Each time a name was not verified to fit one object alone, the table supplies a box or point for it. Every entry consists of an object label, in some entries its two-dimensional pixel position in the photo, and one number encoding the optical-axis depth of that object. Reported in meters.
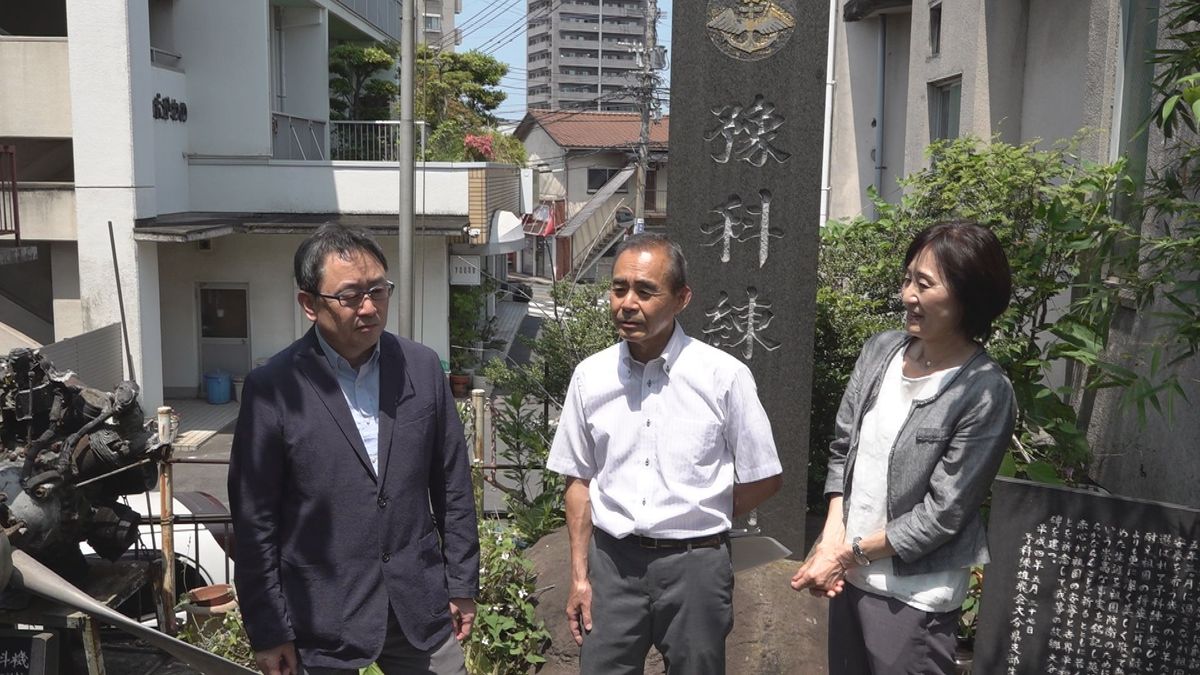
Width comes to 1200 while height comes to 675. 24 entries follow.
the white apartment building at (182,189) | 15.93
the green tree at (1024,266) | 4.93
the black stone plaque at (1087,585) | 3.47
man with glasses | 3.08
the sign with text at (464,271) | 20.11
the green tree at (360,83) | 26.38
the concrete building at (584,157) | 42.12
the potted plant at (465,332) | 20.73
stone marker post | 6.12
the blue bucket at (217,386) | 19.23
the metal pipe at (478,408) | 6.45
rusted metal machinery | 4.07
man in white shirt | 3.31
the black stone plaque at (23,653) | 3.51
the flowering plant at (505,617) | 4.92
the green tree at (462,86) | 28.53
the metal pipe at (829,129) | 14.90
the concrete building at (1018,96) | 5.35
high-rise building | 101.56
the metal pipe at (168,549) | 5.14
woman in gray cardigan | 3.10
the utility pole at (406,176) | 13.26
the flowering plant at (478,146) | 23.75
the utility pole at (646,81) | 27.62
